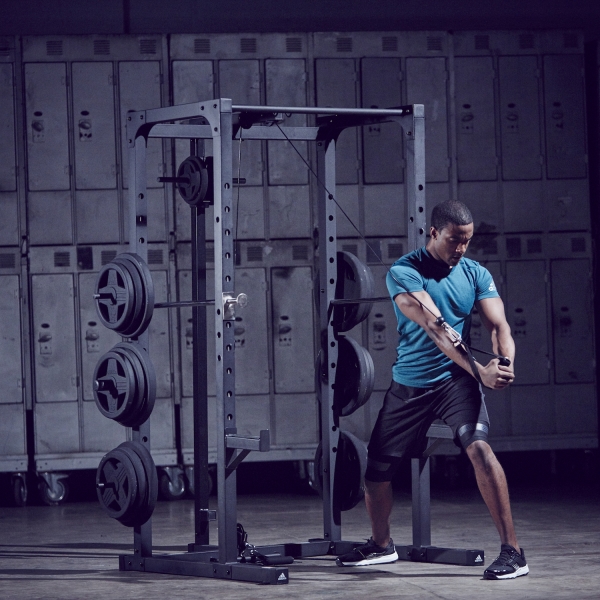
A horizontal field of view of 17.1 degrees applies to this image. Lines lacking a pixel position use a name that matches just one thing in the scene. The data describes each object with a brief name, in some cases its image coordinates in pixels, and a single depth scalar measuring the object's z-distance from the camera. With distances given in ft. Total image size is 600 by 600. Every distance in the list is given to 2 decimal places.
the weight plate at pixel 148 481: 30.80
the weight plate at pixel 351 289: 33.09
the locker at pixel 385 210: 49.37
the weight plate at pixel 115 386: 30.84
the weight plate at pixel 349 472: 33.23
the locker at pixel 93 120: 48.36
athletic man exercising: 28.78
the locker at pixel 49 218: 48.12
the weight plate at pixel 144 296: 31.03
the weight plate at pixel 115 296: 30.99
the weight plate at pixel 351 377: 32.85
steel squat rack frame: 29.61
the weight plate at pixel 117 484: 30.80
